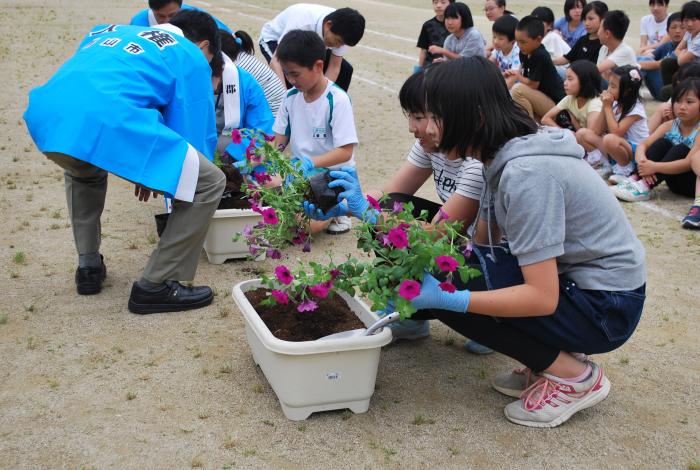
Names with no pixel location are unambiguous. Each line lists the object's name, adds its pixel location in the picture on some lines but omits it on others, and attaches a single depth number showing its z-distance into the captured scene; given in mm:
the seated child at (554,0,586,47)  9305
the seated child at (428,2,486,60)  8250
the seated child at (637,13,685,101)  8637
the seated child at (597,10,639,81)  7516
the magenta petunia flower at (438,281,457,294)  2395
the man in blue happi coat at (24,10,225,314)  3049
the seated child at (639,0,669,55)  9516
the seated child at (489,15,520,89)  7855
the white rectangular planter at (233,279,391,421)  2543
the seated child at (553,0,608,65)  8289
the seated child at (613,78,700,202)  5148
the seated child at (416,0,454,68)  8836
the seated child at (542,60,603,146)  6062
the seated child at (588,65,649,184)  5703
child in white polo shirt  4148
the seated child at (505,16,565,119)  6871
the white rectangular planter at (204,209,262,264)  3982
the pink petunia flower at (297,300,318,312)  2678
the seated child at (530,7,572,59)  8906
